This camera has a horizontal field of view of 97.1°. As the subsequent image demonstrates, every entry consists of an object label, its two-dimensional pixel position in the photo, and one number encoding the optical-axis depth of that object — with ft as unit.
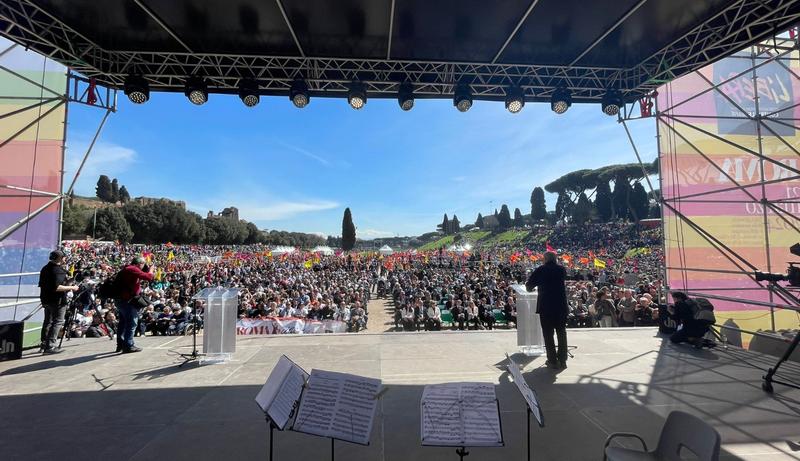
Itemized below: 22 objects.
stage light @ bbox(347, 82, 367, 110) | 22.75
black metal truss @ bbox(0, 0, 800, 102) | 17.58
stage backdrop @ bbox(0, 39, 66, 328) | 21.54
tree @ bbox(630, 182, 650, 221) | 205.98
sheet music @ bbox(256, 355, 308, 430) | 6.84
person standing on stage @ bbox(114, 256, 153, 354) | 18.66
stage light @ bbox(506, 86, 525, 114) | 23.59
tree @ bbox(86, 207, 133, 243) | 190.60
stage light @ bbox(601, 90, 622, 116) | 24.06
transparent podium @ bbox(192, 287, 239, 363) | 17.97
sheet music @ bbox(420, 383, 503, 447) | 6.84
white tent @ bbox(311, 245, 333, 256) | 148.05
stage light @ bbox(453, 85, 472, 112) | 23.15
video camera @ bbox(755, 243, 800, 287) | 14.15
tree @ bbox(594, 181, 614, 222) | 224.53
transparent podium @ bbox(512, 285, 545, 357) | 19.42
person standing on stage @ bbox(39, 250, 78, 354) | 18.86
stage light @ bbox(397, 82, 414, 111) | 23.06
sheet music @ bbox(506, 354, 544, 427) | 6.98
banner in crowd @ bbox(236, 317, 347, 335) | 33.55
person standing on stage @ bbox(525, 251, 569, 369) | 16.87
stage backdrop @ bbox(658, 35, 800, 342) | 25.61
